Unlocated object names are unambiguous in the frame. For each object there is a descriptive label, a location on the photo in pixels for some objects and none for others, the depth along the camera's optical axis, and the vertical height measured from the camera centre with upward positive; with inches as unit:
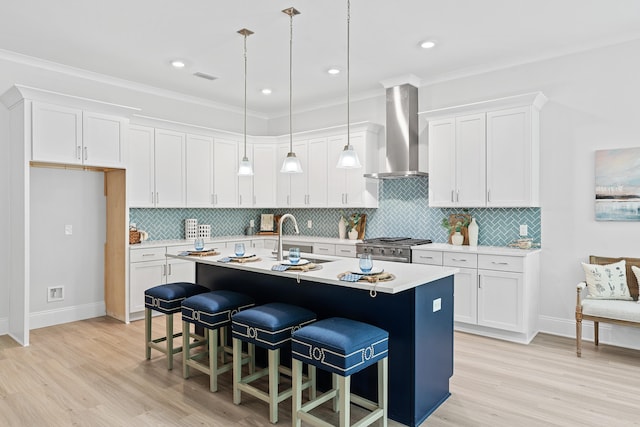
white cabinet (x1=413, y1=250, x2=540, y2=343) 165.3 -32.1
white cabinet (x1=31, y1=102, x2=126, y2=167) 168.4 +33.2
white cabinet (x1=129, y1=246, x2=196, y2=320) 197.9 -28.2
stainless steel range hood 209.3 +42.0
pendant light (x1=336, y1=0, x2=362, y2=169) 132.8 +17.9
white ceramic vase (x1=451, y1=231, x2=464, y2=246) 196.8 -11.6
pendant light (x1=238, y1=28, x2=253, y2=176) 157.1 +17.9
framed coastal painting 159.5 +11.6
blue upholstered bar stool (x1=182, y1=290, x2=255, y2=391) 122.7 -30.7
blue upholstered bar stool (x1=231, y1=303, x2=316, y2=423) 105.3 -31.0
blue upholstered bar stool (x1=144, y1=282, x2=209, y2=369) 139.0 -30.2
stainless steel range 192.4 -15.8
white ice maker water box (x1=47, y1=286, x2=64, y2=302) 191.0 -36.5
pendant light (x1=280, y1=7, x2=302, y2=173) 142.6 +17.1
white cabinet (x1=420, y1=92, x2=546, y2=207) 172.6 +26.6
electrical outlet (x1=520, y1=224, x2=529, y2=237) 183.6 -6.9
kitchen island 103.7 -26.8
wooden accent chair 141.5 -32.9
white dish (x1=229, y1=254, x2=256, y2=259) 137.3 -13.9
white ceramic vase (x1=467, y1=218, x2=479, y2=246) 193.5 -8.9
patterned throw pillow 153.0 -24.7
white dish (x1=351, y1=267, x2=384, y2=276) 105.0 -14.8
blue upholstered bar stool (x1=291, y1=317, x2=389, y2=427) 89.8 -31.3
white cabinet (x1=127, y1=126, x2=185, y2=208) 205.8 +23.6
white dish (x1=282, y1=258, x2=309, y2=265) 121.0 -14.1
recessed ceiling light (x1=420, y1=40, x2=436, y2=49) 164.1 +67.5
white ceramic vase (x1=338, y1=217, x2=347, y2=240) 241.3 -8.0
